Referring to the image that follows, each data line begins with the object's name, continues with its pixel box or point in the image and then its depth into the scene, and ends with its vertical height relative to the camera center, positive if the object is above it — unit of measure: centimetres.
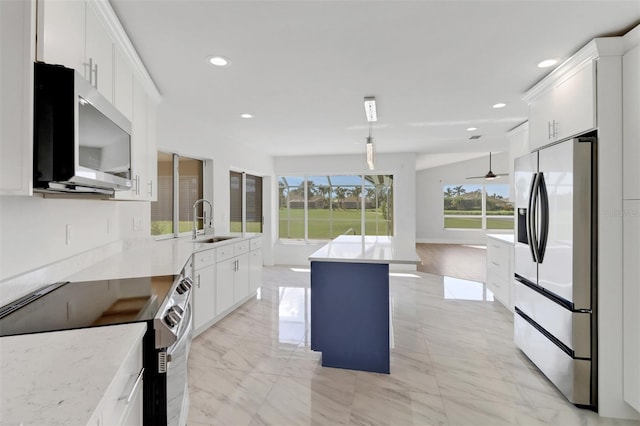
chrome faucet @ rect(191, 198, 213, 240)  410 -5
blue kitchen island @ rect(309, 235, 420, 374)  260 -80
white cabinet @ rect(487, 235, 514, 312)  380 -70
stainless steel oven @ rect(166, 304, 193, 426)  130 -75
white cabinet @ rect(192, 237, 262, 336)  320 -77
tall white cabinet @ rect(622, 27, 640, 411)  189 +0
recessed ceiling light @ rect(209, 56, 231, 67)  235 +116
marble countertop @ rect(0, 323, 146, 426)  65 -40
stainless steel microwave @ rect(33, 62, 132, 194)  116 +32
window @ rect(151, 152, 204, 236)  381 +25
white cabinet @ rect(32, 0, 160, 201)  125 +80
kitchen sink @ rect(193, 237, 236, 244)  396 -34
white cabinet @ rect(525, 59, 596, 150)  209 +80
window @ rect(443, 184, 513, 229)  1101 +27
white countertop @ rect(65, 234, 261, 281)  189 -35
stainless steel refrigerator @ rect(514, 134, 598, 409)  207 -37
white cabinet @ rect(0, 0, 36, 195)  110 +37
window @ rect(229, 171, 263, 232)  566 +23
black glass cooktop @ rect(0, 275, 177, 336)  114 -39
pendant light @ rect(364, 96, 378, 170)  324 +115
